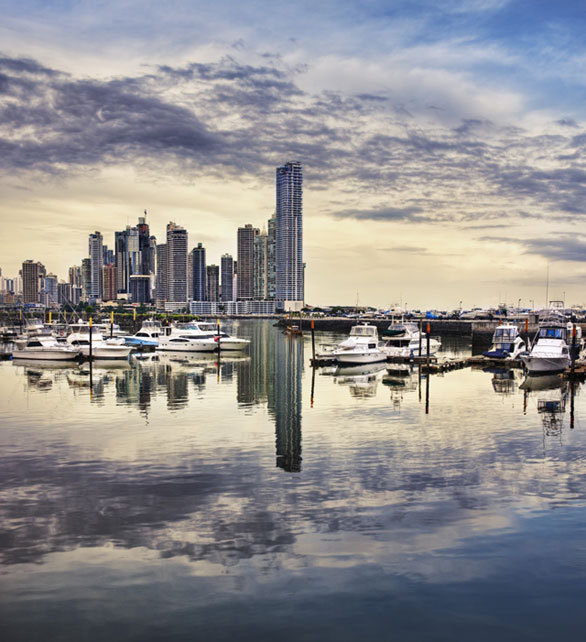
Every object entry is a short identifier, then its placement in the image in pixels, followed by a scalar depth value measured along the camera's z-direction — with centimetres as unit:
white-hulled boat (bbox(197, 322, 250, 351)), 8119
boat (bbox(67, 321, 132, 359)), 7062
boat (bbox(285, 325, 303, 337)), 12892
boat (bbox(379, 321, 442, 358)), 6706
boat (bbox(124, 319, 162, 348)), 8488
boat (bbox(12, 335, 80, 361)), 6931
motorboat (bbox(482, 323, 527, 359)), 6600
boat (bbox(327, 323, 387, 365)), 6228
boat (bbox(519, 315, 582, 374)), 5512
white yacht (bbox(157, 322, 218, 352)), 7912
